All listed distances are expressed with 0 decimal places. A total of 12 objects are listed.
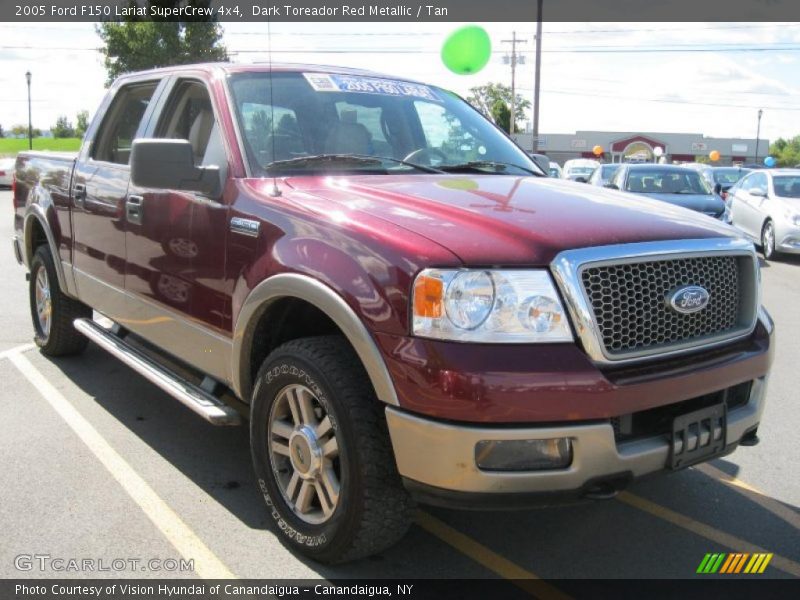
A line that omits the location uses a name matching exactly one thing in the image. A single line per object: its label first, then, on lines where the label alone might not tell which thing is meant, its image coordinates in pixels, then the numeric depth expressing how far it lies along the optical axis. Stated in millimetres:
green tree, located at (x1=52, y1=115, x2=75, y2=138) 99900
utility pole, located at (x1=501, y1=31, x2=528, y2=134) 45569
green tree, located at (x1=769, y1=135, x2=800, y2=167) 87688
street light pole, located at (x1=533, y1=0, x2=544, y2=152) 27203
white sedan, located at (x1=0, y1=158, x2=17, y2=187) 28203
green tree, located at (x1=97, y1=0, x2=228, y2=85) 38219
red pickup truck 2559
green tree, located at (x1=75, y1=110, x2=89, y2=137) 49750
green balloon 7801
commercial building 74312
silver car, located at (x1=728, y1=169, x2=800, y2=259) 12469
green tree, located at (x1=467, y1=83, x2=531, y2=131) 72500
